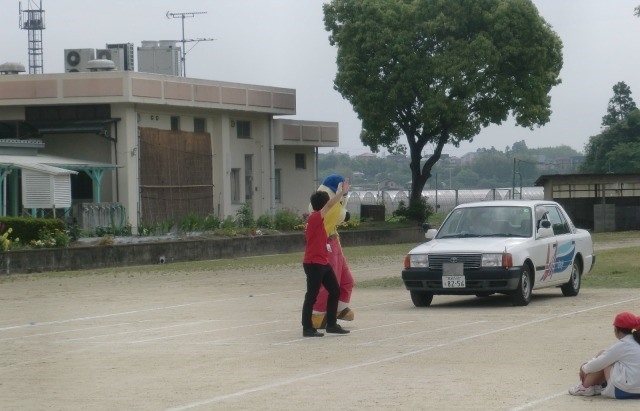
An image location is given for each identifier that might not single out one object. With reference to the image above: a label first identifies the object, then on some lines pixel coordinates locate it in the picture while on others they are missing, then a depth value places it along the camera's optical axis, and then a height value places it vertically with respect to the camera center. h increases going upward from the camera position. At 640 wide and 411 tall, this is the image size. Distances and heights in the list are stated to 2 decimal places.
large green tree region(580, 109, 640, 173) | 83.56 +3.75
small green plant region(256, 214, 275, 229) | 48.27 -0.52
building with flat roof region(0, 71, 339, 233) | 44.53 +2.75
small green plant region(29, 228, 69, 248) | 34.28 -0.72
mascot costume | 16.06 -0.68
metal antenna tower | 57.16 +8.38
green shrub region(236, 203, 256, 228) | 47.44 -0.34
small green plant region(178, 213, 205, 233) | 44.34 -0.47
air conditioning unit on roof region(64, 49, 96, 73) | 49.12 +5.93
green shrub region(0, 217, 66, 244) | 34.22 -0.36
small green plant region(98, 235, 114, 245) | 36.62 -0.85
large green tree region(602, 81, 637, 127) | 105.50 +8.31
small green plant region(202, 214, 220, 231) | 44.97 -0.48
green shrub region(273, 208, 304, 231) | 48.88 -0.51
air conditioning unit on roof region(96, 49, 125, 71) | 50.31 +6.23
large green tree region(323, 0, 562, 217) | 58.06 +6.60
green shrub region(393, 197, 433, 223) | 60.75 -0.26
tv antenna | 57.44 +7.06
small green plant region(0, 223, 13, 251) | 31.75 -0.71
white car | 18.88 -0.76
